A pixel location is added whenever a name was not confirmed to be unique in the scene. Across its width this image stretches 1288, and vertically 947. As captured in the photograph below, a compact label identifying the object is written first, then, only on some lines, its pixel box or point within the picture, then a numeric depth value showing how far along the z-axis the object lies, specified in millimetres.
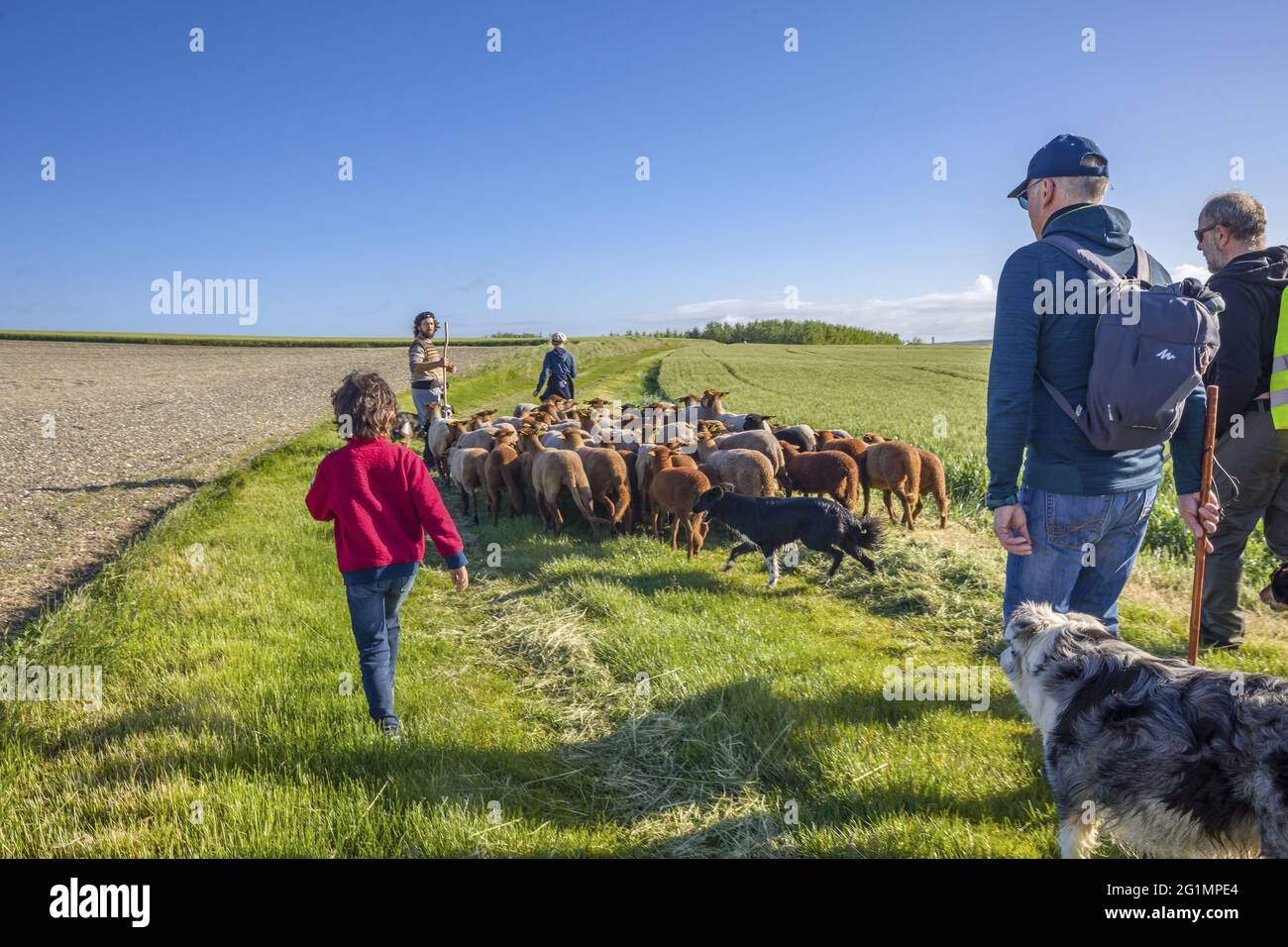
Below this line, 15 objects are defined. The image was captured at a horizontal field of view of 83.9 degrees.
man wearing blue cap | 3312
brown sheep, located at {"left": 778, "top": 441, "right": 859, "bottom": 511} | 9719
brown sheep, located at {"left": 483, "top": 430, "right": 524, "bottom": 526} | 10617
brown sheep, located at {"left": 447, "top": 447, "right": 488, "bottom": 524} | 11125
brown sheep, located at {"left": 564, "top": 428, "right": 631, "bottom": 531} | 9641
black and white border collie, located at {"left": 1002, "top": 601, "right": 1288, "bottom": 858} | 2551
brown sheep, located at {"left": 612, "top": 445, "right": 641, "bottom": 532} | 10055
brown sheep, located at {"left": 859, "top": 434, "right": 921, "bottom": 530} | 9711
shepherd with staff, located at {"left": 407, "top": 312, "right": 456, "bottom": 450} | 12578
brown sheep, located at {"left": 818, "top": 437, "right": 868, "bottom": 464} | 10539
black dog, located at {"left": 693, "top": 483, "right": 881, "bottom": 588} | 7625
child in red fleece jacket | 4277
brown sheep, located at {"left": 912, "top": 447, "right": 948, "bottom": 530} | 9805
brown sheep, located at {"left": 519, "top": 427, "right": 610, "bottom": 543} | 9602
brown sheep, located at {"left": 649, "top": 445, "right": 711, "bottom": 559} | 8742
